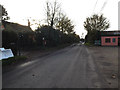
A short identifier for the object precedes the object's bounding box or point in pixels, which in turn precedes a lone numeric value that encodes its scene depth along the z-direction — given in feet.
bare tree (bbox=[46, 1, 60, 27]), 84.29
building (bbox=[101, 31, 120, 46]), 114.73
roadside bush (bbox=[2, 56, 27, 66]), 26.48
